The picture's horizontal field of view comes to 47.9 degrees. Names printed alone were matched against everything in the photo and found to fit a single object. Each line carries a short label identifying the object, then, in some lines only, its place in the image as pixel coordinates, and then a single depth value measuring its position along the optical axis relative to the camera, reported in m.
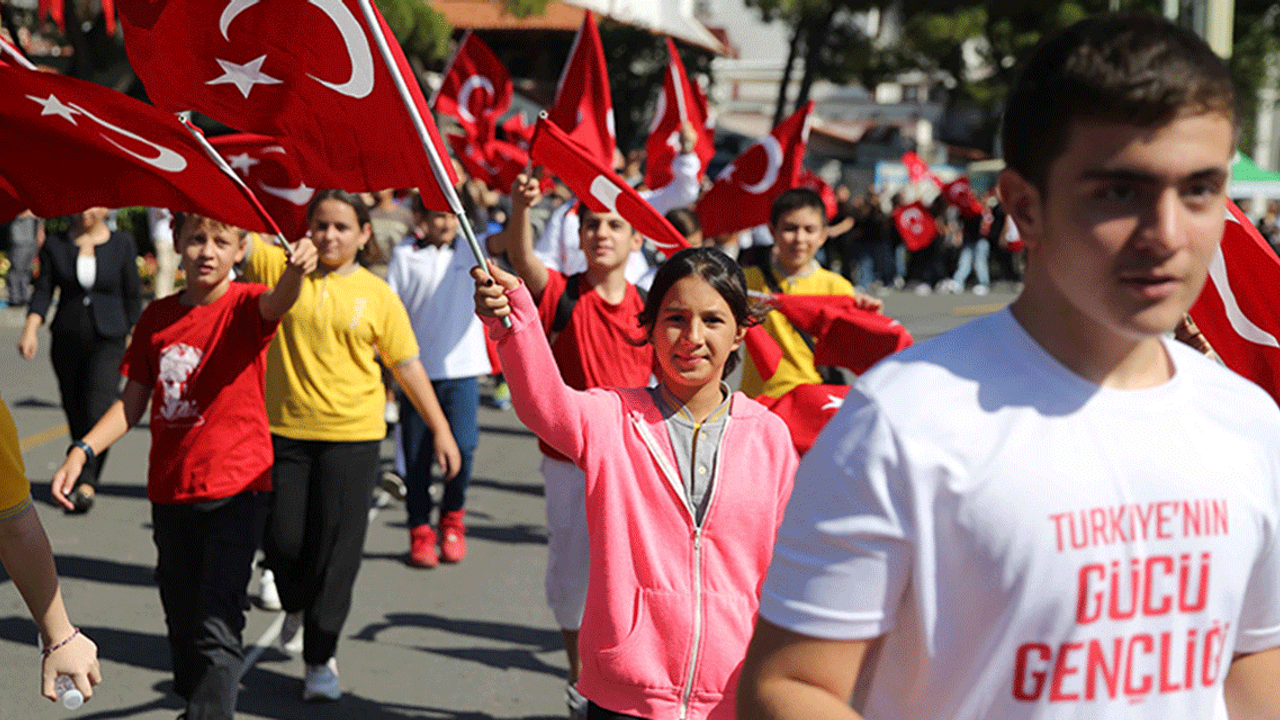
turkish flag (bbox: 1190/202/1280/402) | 3.50
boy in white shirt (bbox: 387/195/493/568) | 7.49
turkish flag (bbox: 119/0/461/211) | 3.47
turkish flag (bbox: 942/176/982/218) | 25.88
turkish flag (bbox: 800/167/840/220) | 15.98
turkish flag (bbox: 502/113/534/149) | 12.13
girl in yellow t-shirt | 5.30
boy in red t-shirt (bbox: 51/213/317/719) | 4.36
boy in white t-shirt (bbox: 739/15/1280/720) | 1.56
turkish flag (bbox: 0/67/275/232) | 3.49
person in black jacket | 8.27
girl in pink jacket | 3.18
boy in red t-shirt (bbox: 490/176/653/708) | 5.11
